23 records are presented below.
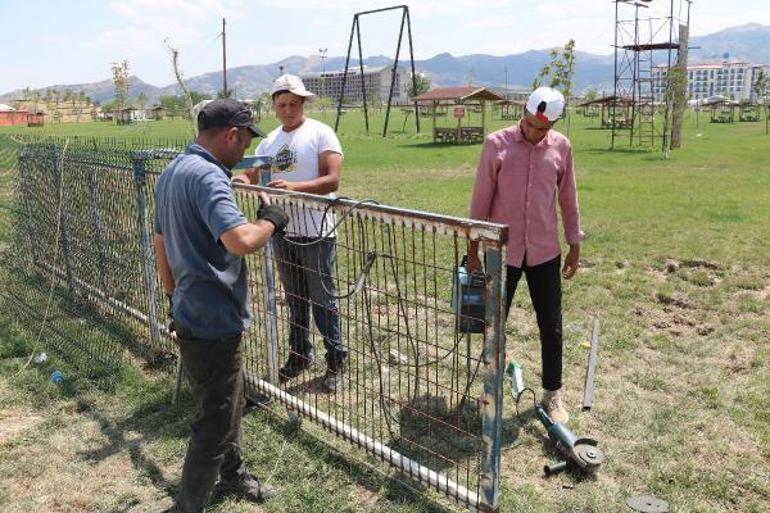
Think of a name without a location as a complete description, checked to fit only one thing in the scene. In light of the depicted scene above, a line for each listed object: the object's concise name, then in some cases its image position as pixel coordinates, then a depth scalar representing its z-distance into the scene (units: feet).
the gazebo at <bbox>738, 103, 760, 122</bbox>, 166.30
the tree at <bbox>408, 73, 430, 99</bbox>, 403.54
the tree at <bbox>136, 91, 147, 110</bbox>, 242.74
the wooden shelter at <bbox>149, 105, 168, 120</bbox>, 260.46
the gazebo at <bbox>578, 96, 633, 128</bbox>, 112.06
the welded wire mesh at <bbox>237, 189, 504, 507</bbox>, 9.84
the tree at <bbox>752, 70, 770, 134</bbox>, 190.97
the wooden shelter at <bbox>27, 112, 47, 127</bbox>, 204.42
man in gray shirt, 8.71
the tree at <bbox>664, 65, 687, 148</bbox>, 77.00
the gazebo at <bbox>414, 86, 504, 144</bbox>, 92.89
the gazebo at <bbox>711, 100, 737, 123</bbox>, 161.07
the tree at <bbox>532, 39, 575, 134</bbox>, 79.71
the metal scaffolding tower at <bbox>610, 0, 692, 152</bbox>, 79.52
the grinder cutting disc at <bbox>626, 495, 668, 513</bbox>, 10.49
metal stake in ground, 14.20
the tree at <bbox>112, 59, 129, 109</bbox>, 96.58
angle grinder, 11.44
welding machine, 10.85
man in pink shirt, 12.44
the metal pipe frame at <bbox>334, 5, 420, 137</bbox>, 101.67
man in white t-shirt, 13.78
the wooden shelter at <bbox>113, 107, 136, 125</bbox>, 194.90
